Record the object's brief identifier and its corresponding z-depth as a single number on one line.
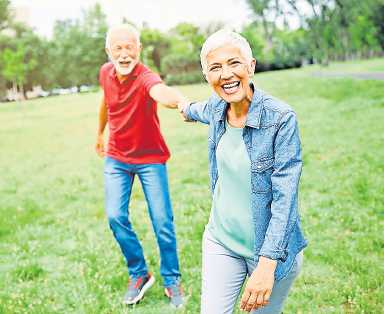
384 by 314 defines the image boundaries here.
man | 4.86
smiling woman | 2.80
